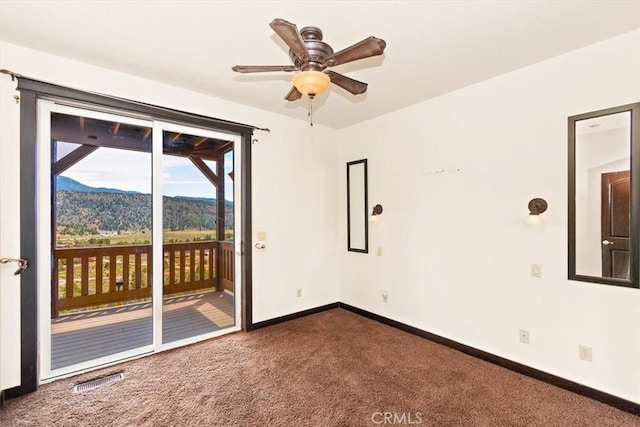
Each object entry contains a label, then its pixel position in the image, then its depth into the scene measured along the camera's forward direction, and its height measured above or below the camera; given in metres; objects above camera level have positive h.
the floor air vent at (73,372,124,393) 2.37 -1.40
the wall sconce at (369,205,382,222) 3.81 +0.02
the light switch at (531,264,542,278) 2.50 -0.49
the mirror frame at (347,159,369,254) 4.07 +0.10
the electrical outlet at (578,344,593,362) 2.26 -1.08
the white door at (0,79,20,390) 2.22 -0.16
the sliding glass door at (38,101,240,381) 2.58 -0.23
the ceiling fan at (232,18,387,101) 1.58 +0.92
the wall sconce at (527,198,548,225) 2.42 +0.03
